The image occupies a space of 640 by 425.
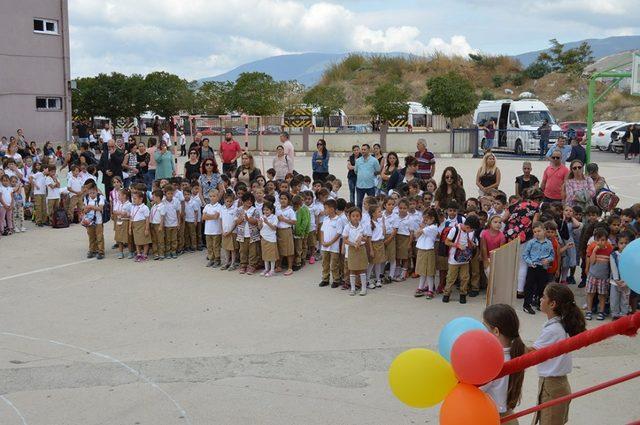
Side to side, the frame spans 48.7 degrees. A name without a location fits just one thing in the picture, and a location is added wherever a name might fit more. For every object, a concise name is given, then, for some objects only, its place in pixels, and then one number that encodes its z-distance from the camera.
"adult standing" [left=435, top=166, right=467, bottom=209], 11.38
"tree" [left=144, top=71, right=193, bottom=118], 44.62
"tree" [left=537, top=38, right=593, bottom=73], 62.17
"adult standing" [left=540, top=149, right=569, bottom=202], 11.83
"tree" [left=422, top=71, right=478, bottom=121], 41.72
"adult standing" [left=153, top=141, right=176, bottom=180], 16.14
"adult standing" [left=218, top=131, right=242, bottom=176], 16.31
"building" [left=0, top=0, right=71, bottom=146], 30.80
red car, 39.44
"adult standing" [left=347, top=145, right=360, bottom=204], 15.33
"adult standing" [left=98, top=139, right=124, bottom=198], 16.09
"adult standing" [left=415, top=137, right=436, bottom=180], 13.90
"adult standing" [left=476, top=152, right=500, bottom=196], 12.41
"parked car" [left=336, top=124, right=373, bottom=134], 40.67
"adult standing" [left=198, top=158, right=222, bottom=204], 13.40
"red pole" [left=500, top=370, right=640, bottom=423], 3.13
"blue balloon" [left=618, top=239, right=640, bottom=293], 3.10
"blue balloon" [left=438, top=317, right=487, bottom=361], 3.24
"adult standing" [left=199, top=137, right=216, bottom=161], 15.44
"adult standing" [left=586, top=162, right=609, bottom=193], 11.46
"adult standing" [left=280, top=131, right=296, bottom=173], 15.67
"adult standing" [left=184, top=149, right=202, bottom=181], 14.88
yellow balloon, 3.12
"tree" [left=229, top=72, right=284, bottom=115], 43.75
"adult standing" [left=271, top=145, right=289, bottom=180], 15.41
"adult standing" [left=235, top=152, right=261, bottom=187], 14.04
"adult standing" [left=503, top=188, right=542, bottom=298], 9.55
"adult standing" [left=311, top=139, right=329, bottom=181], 15.52
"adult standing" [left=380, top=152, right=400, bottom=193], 14.14
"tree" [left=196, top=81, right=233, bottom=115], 47.25
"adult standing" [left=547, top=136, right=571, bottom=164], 12.82
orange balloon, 2.96
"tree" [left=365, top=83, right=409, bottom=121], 44.59
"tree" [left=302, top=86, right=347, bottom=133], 46.03
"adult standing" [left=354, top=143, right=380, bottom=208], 14.49
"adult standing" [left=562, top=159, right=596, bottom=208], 10.95
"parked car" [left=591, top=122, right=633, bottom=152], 34.91
